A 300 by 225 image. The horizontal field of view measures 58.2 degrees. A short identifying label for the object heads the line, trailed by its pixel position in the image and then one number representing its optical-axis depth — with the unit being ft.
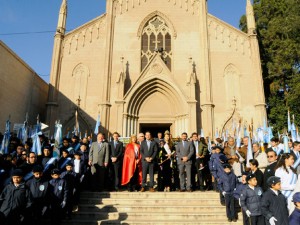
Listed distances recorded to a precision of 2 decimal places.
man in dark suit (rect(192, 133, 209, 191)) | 30.89
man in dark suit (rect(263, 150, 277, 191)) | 21.30
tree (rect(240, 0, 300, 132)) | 68.18
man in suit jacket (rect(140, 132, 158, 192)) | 28.73
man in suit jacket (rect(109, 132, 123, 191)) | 29.73
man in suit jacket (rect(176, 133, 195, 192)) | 29.40
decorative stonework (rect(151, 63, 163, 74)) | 63.36
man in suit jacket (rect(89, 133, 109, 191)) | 29.50
